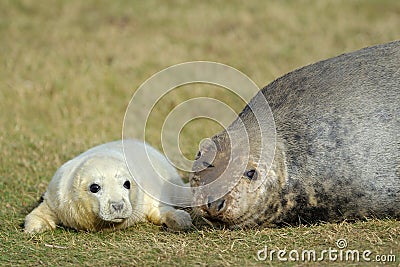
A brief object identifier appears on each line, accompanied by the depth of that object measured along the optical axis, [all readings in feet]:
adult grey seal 35.94
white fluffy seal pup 39.58
